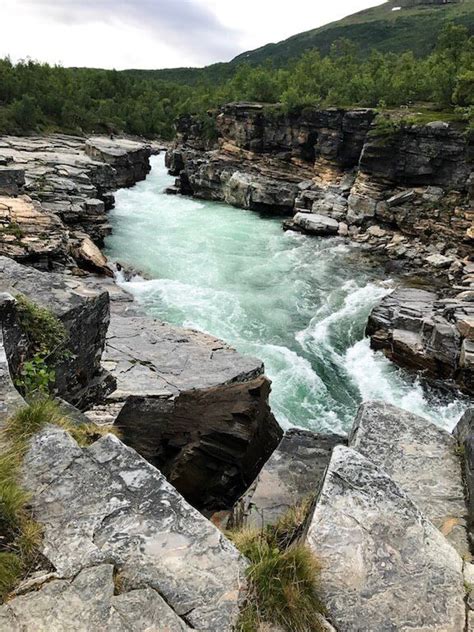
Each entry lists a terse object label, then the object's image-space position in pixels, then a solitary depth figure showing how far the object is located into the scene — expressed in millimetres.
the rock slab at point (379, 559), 3033
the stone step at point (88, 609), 2643
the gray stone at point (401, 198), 29031
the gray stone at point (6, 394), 4105
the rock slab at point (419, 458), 4742
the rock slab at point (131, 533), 2922
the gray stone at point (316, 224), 30047
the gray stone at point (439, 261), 23609
